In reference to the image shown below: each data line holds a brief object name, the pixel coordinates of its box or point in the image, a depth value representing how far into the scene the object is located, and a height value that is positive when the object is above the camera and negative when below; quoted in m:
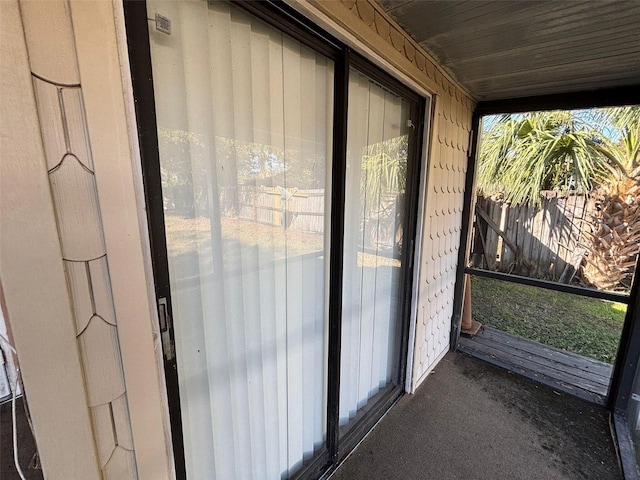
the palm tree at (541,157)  2.60 +0.33
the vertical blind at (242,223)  0.82 -0.12
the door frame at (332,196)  0.69 -0.03
